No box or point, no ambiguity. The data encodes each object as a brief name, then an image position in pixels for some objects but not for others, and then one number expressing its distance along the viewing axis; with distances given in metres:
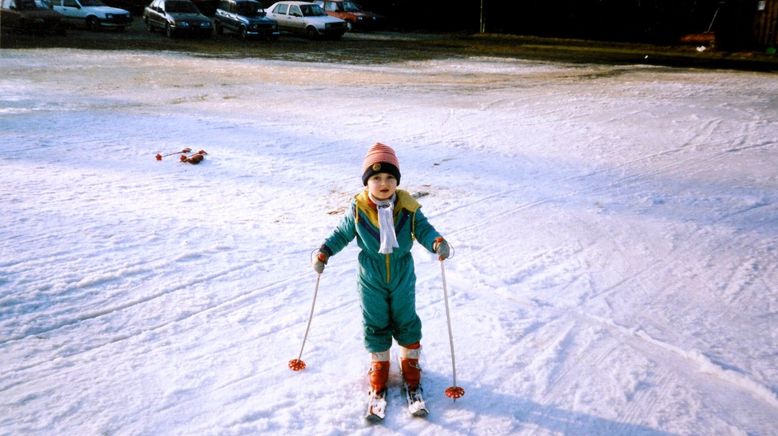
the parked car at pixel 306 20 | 24.11
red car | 28.98
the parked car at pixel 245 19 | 23.34
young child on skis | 2.72
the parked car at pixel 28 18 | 21.73
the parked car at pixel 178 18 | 23.05
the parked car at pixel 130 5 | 38.25
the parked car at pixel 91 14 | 24.47
